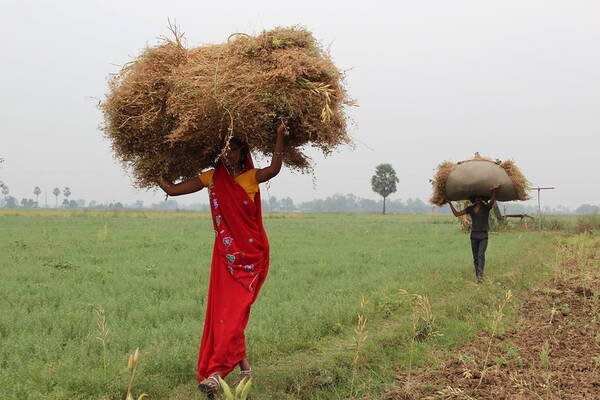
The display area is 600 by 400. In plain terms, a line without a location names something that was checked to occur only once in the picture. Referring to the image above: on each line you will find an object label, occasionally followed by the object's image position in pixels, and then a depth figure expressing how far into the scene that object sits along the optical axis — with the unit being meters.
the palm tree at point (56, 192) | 169.76
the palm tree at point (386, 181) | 107.75
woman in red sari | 3.94
